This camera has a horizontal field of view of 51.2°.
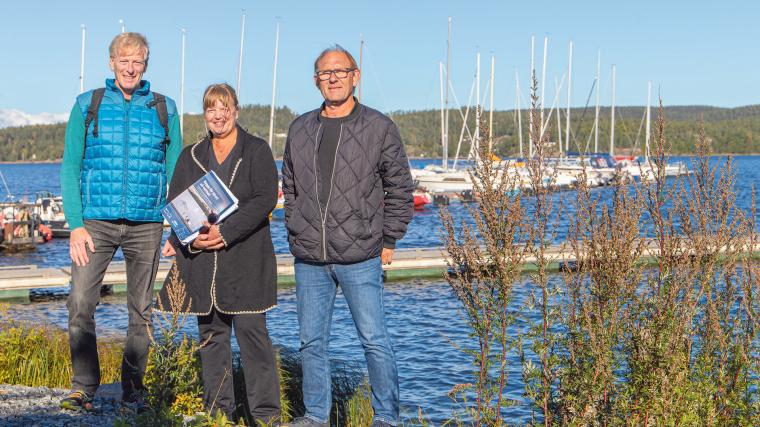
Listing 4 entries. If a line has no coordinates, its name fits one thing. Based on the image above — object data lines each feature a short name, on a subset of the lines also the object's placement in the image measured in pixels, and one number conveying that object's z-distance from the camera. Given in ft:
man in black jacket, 14.61
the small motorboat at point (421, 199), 143.33
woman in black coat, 15.47
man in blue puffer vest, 15.70
